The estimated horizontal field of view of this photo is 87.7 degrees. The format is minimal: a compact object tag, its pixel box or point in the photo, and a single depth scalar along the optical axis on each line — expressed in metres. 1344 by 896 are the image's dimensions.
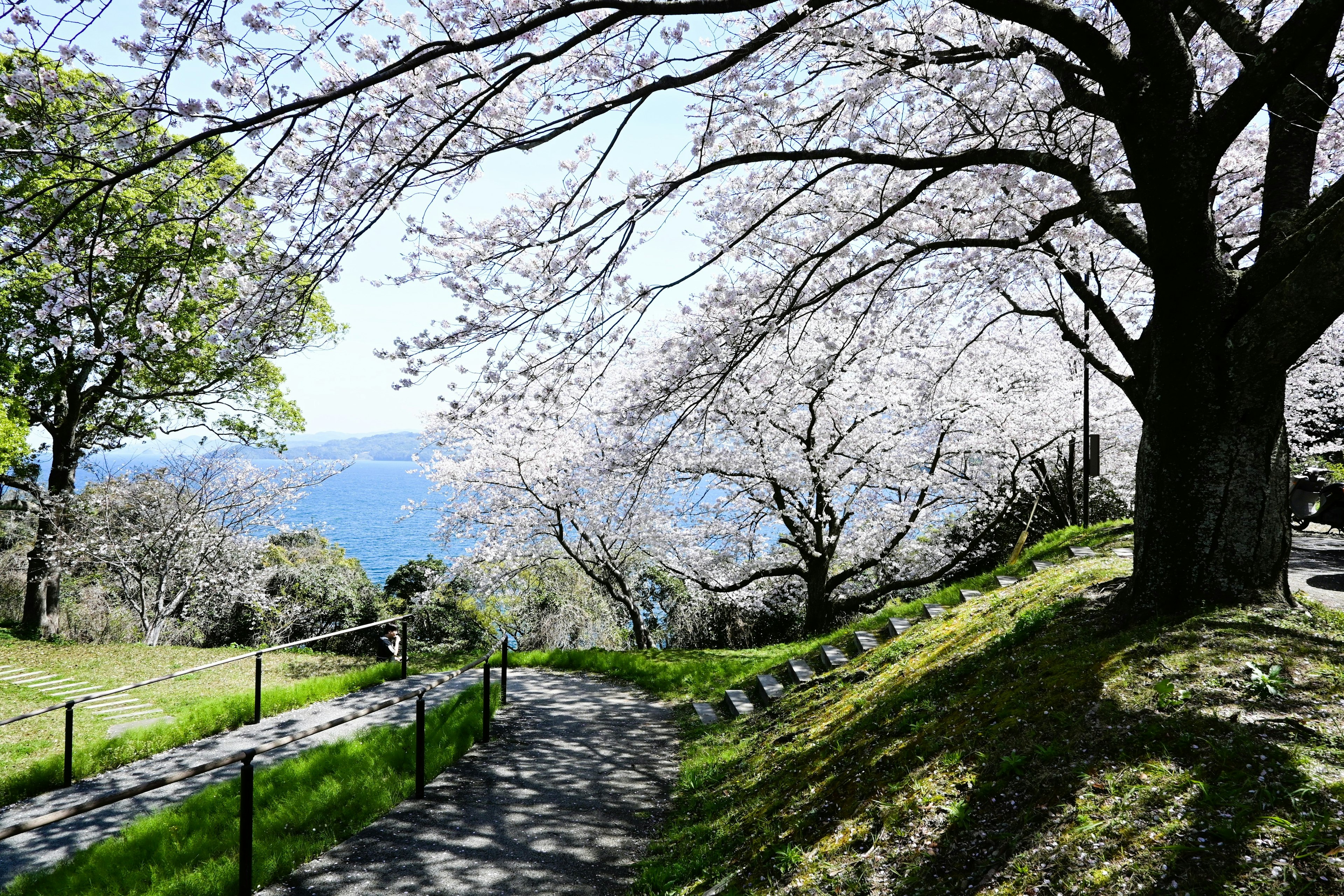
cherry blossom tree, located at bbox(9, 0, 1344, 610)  3.82
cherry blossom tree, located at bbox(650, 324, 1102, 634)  12.96
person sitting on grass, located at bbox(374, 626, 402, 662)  14.28
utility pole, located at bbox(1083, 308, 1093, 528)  10.52
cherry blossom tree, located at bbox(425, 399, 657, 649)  14.62
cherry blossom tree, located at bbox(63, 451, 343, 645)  15.37
